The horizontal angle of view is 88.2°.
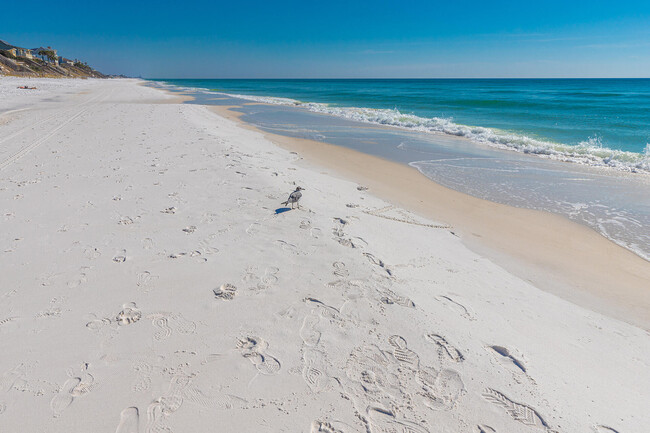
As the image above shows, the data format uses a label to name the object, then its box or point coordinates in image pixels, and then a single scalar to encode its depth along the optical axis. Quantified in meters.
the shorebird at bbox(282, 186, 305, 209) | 5.79
